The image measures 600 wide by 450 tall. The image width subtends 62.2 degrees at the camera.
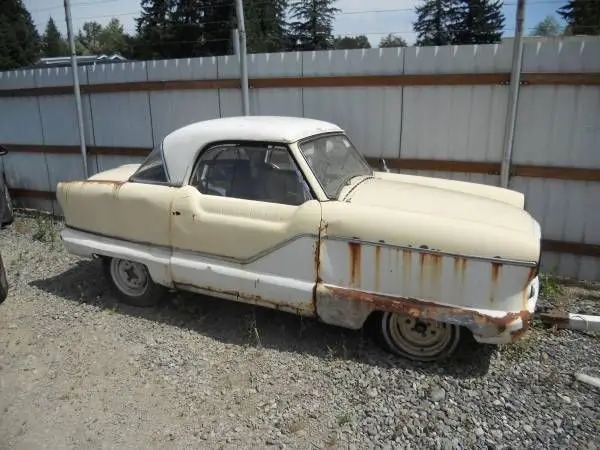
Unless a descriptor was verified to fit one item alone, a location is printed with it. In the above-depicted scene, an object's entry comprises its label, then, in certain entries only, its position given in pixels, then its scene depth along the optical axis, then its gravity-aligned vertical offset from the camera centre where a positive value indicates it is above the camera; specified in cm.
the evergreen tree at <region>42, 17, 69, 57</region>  5356 +325
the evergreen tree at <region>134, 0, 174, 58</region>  3142 +279
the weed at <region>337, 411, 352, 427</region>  300 -202
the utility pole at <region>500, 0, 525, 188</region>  464 -24
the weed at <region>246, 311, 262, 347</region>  390 -201
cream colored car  317 -111
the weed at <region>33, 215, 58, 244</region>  675 -211
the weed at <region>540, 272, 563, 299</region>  466 -198
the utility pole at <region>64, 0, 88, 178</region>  702 -15
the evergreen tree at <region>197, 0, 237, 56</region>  2948 +258
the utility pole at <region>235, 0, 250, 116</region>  572 +13
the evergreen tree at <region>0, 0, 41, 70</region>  4353 +328
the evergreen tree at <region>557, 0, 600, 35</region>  2623 +291
